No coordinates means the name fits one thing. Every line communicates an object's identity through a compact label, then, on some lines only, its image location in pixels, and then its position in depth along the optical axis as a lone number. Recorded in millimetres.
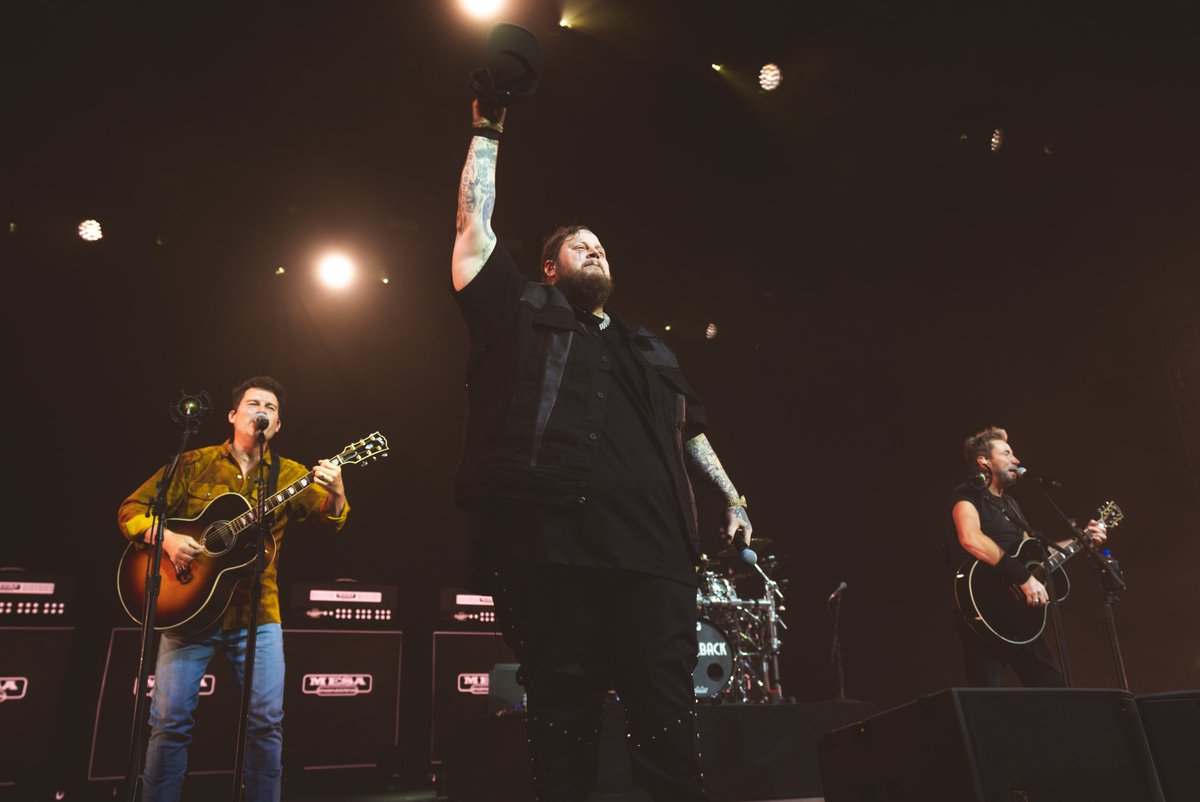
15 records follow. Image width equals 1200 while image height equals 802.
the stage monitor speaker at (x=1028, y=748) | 1718
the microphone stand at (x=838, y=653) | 6277
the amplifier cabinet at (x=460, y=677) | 6828
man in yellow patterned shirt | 3182
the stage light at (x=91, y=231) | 6230
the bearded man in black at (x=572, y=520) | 1801
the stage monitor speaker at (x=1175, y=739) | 1813
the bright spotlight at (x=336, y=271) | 7121
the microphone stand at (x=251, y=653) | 2857
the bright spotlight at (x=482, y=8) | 5066
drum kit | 6148
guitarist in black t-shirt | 4359
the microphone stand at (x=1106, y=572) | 4543
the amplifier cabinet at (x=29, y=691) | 5379
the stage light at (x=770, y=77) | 5562
